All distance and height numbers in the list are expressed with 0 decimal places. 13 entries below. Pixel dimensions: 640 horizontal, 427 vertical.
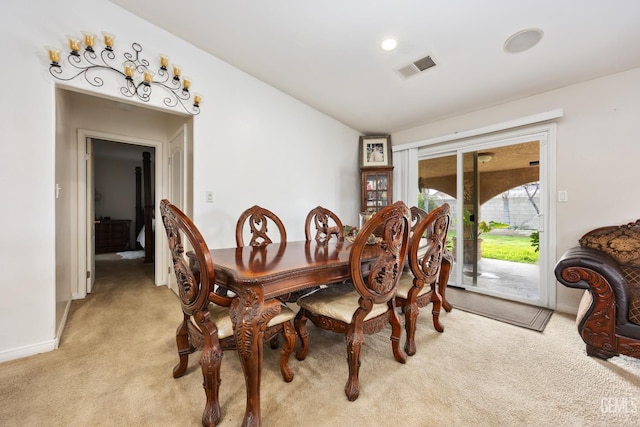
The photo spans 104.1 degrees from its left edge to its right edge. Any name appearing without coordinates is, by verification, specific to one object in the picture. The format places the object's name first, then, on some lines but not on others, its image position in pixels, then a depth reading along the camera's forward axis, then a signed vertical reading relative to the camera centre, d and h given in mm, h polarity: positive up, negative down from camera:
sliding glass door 2939 -16
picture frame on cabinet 3871 +977
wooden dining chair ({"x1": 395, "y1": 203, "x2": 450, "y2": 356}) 1644 -365
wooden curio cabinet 3799 +390
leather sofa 1662 -591
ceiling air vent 2359 +1442
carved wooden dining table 1105 -358
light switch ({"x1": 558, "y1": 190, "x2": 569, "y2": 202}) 2608 +174
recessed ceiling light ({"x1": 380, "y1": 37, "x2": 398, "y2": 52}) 2127 +1473
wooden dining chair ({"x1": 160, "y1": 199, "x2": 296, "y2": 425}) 1146 -545
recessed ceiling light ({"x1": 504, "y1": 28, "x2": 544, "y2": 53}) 1933 +1395
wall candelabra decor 1854 +1184
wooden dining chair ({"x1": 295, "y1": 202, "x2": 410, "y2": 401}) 1308 -496
